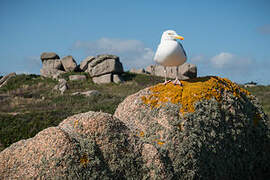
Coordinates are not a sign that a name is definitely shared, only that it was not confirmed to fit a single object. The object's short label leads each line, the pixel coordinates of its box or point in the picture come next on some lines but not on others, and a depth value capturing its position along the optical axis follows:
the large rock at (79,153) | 4.64
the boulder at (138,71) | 51.90
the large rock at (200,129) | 5.51
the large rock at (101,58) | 43.97
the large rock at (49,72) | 48.29
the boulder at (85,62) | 48.26
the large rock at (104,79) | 41.91
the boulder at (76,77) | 43.42
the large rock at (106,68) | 42.95
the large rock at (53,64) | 49.25
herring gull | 6.68
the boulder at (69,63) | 48.59
